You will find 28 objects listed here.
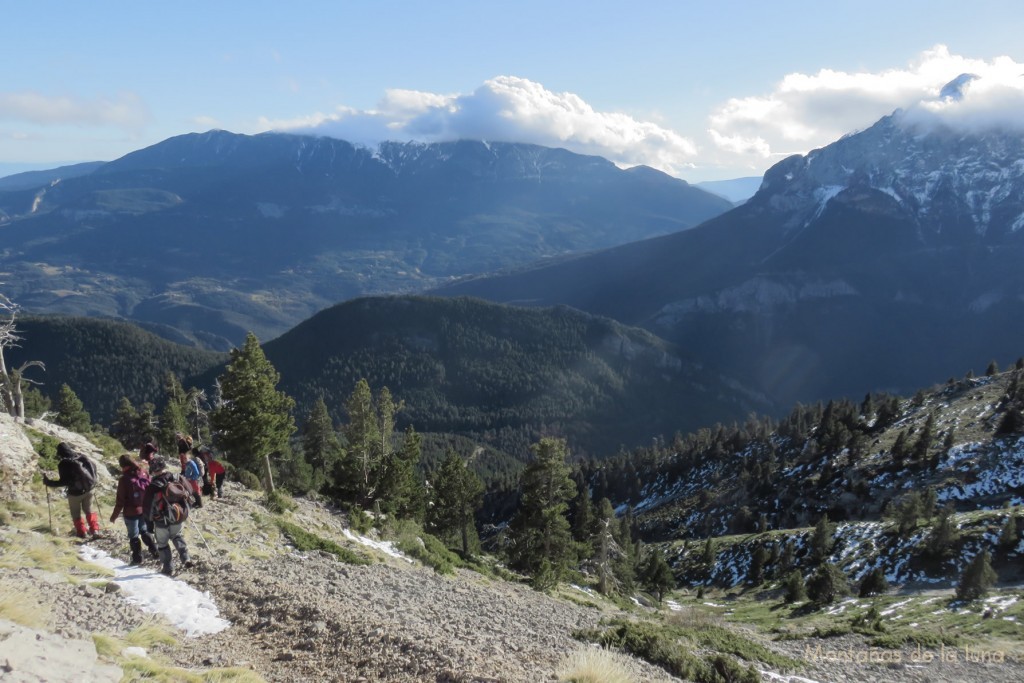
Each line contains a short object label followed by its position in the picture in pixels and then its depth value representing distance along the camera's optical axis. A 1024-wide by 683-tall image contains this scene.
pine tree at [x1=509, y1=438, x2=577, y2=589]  39.31
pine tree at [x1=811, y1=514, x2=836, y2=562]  65.56
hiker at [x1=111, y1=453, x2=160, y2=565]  14.75
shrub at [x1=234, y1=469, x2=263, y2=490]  32.02
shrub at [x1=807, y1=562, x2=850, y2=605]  51.19
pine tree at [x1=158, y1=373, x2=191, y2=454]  58.25
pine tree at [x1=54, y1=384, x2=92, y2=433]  59.48
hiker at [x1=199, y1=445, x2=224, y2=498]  23.58
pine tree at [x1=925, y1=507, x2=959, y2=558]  54.44
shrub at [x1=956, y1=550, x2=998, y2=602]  38.78
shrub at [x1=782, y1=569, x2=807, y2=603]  53.81
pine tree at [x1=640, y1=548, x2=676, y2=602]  62.66
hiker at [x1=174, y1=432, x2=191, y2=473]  20.20
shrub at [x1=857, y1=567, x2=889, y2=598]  51.66
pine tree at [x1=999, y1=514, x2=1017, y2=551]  51.25
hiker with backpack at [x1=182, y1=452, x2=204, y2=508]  19.60
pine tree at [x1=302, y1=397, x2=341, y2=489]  64.38
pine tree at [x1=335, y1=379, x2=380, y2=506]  41.75
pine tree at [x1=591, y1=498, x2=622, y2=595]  47.41
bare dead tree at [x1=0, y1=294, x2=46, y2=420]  26.45
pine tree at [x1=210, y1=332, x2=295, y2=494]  34.59
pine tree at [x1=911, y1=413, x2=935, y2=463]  92.75
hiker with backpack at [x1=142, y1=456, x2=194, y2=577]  14.41
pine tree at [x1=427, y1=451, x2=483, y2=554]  44.31
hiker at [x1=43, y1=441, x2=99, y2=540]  15.27
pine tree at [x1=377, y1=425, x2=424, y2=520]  40.09
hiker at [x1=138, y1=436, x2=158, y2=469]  16.66
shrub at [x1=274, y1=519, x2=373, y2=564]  21.42
